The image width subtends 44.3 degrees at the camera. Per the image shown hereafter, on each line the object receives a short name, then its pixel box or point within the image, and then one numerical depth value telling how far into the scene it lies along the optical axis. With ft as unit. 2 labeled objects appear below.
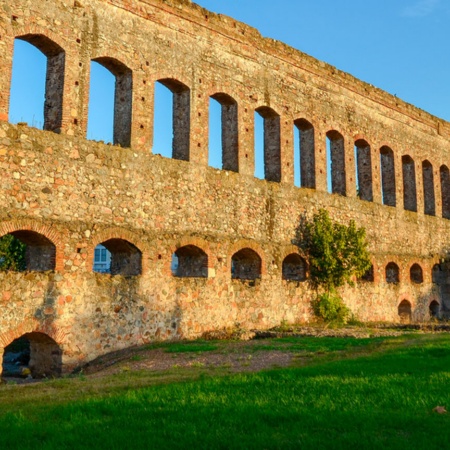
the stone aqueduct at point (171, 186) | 36.58
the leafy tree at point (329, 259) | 55.26
